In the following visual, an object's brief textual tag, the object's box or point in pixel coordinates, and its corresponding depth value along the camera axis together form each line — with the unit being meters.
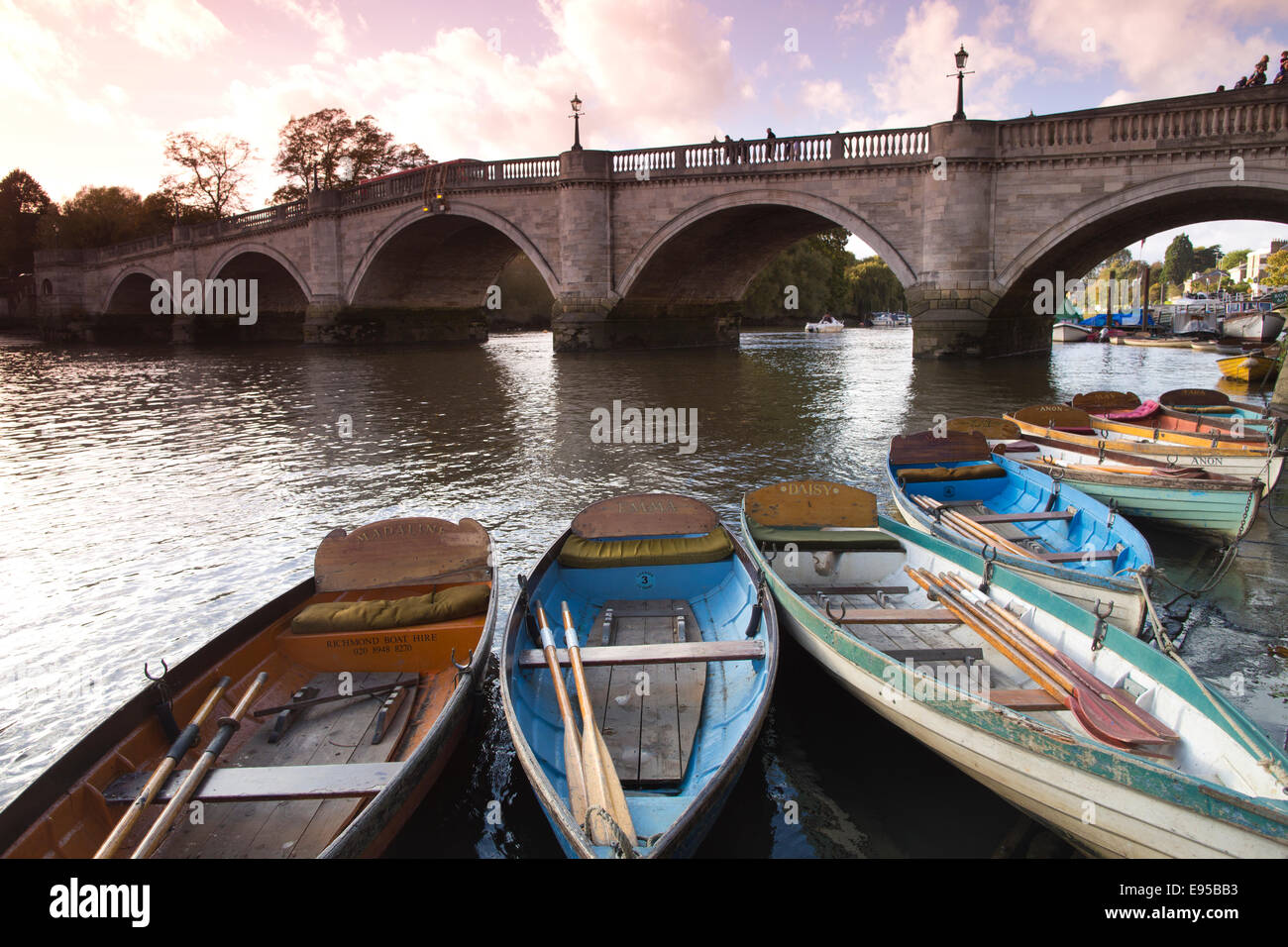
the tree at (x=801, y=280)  57.59
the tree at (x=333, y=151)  48.28
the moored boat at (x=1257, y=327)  31.22
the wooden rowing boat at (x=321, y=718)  3.41
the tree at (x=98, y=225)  59.91
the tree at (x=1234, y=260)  121.38
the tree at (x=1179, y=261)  126.56
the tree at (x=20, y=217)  63.03
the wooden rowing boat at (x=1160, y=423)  9.53
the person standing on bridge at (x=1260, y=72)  20.81
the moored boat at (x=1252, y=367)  19.70
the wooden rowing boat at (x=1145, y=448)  8.45
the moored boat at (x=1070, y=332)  37.22
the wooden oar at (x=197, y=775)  3.21
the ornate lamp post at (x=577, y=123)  29.81
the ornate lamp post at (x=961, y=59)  21.78
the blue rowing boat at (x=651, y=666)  3.42
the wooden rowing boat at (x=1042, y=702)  3.10
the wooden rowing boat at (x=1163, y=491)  7.59
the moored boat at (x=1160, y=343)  34.06
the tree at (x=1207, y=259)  132.38
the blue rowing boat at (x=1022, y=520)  5.38
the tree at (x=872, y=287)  76.50
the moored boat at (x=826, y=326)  53.14
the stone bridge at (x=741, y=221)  20.41
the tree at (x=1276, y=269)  60.89
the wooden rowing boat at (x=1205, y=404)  11.62
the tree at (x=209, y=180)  55.91
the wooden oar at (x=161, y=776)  3.20
